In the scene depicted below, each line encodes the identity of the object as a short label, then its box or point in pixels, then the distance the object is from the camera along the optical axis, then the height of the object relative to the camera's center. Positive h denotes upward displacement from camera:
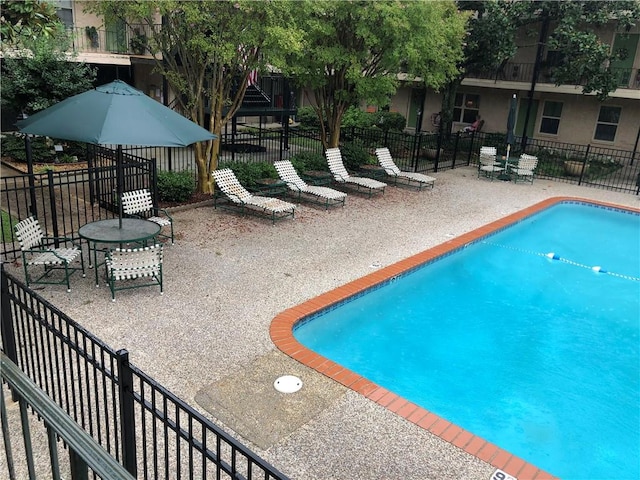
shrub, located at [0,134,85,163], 15.65 -2.23
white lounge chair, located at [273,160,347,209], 12.98 -2.35
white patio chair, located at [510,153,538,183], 17.88 -2.01
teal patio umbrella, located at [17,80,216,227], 7.11 -0.61
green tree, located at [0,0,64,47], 4.48 +0.45
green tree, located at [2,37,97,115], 15.01 -0.17
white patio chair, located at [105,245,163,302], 7.17 -2.43
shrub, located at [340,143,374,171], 17.19 -2.00
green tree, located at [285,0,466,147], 13.37 +1.22
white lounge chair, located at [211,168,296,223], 11.48 -2.41
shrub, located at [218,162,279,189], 13.41 -2.15
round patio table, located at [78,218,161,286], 7.73 -2.26
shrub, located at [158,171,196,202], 11.97 -2.31
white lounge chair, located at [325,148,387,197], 14.38 -2.27
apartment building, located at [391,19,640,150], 22.20 +0.18
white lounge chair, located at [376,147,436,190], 15.66 -2.24
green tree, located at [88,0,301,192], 10.55 +0.85
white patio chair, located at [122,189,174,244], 9.70 -2.25
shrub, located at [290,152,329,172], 16.31 -2.11
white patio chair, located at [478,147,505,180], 18.11 -2.08
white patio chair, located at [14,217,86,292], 7.39 -2.49
